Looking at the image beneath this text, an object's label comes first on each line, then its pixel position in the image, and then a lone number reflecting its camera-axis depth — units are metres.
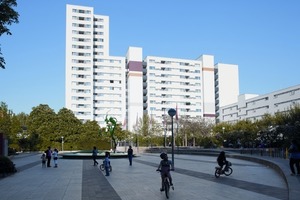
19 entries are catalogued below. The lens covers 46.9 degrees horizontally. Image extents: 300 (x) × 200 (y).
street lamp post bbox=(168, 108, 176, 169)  21.90
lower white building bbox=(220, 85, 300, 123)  90.69
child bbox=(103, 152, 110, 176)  19.70
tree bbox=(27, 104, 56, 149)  75.19
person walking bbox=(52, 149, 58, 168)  27.04
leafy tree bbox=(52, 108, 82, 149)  77.50
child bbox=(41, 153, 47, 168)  28.19
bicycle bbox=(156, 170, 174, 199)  11.59
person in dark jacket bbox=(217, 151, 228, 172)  17.67
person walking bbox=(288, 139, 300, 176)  15.18
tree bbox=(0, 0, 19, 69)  11.91
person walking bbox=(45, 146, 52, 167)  27.66
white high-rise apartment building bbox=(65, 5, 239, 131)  111.00
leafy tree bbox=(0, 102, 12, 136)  58.22
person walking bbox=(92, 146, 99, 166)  28.67
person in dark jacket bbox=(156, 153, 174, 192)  12.06
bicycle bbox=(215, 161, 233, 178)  17.44
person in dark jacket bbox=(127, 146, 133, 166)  27.91
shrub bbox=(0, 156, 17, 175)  19.61
